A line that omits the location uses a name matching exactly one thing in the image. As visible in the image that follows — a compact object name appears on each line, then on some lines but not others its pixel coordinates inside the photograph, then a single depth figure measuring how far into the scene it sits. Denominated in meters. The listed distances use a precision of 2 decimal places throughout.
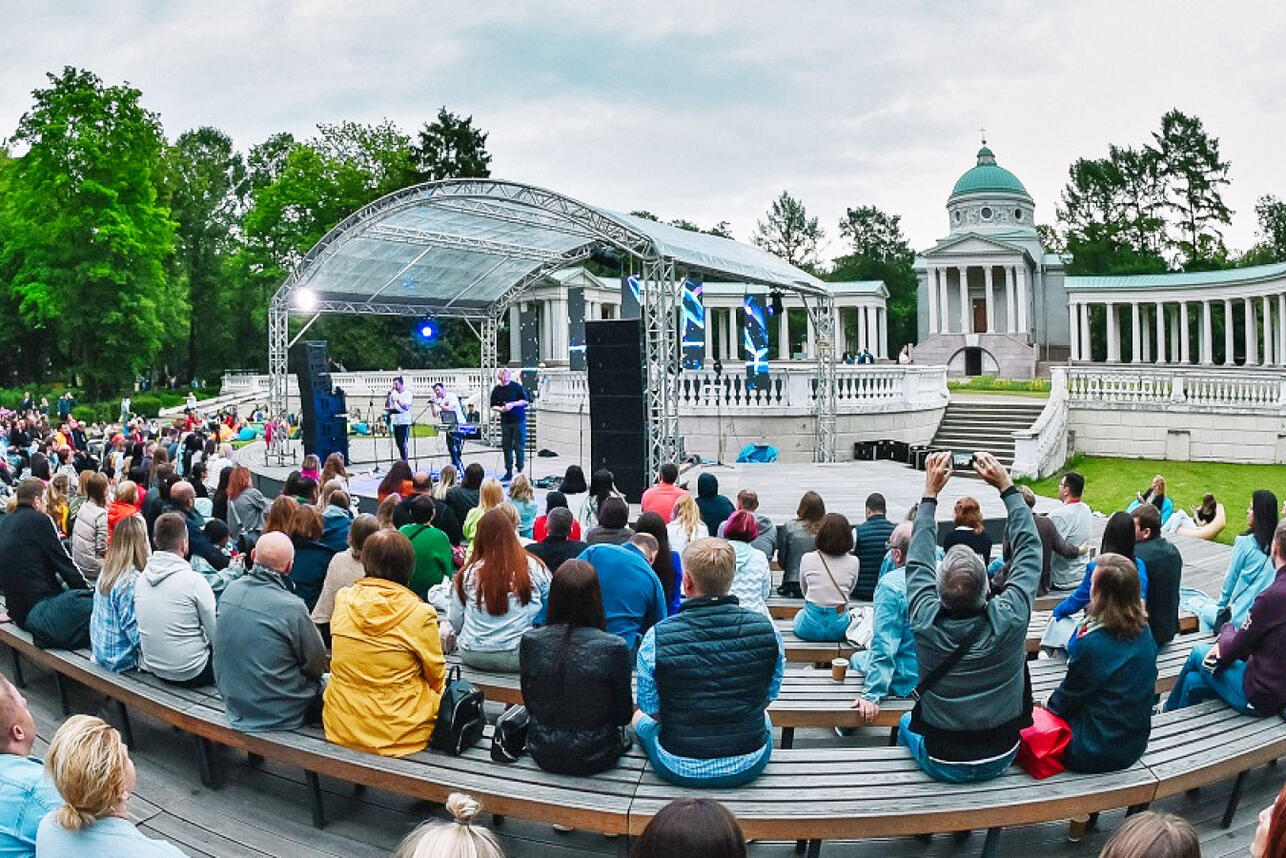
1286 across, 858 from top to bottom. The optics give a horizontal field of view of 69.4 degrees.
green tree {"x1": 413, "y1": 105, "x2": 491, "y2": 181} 53.66
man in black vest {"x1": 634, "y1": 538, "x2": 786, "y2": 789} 3.74
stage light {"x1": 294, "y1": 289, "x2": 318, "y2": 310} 20.72
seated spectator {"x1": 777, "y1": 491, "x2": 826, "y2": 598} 7.25
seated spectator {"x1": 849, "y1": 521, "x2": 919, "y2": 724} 4.82
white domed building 55.47
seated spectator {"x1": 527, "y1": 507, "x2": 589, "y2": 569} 6.09
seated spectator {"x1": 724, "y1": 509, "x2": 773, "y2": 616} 5.90
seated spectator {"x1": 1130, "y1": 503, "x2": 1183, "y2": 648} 5.47
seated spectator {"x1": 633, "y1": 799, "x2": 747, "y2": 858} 2.05
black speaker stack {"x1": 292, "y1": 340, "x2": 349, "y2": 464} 17.67
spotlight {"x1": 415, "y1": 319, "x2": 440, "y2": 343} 24.88
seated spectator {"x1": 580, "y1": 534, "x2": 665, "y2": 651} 5.13
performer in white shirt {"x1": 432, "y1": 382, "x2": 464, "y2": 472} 17.25
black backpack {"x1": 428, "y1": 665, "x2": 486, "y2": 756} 4.35
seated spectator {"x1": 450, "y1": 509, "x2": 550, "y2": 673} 5.09
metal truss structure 15.08
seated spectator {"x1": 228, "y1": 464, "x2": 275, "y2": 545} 9.45
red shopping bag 4.06
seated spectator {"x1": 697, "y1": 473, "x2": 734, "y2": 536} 8.54
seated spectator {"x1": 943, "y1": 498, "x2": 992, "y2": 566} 6.45
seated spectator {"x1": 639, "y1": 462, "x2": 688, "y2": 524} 8.48
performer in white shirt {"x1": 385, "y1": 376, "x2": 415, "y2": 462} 17.50
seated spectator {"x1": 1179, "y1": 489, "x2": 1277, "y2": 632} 5.76
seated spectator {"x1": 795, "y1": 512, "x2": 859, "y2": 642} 5.97
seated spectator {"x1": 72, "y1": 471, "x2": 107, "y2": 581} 7.34
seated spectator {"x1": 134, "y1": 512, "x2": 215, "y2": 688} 5.20
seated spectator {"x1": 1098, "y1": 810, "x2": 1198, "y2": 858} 2.02
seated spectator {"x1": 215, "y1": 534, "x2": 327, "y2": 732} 4.56
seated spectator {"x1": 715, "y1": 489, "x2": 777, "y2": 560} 7.49
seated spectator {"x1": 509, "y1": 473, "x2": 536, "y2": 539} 8.79
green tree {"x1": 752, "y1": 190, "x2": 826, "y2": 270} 91.12
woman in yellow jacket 4.27
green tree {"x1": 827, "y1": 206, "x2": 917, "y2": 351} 73.56
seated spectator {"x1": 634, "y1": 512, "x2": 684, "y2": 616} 6.08
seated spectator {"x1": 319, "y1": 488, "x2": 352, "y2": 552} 7.10
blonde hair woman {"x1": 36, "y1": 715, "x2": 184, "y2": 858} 2.54
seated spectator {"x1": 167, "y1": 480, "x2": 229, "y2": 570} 7.31
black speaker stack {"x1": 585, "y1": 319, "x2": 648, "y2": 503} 14.09
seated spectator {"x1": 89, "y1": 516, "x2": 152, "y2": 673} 5.48
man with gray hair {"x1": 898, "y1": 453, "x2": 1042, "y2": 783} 3.78
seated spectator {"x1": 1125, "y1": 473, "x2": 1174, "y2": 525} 11.16
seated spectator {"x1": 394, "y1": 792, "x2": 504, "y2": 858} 1.92
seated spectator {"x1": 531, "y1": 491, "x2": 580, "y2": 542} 7.66
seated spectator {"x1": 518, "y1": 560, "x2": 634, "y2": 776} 3.93
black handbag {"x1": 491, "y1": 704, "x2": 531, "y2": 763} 4.22
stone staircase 23.59
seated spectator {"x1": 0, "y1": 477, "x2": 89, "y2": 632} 6.11
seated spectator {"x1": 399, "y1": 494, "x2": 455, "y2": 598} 6.65
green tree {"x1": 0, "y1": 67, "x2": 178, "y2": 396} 37.03
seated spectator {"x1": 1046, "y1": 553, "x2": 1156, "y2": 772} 3.95
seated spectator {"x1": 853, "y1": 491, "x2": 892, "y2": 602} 6.92
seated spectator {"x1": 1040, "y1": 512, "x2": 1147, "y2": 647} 5.22
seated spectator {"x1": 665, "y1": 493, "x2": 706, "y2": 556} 7.02
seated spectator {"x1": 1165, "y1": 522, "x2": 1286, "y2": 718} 4.58
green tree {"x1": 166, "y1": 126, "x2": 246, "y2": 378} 53.62
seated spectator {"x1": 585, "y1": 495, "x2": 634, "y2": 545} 6.35
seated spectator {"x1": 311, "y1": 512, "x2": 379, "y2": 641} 5.62
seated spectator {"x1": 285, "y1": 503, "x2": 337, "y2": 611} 6.08
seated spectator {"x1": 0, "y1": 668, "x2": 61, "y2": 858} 2.83
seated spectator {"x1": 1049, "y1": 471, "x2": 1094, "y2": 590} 7.41
